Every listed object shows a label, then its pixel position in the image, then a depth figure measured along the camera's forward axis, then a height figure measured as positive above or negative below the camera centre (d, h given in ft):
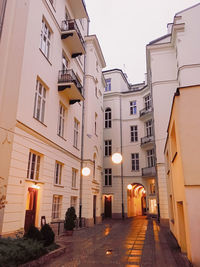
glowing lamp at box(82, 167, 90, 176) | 52.54 +6.19
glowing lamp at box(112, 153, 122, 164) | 34.58 +6.04
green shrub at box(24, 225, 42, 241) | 25.36 -3.83
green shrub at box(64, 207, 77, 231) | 42.34 -3.77
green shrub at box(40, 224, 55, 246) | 27.35 -4.24
